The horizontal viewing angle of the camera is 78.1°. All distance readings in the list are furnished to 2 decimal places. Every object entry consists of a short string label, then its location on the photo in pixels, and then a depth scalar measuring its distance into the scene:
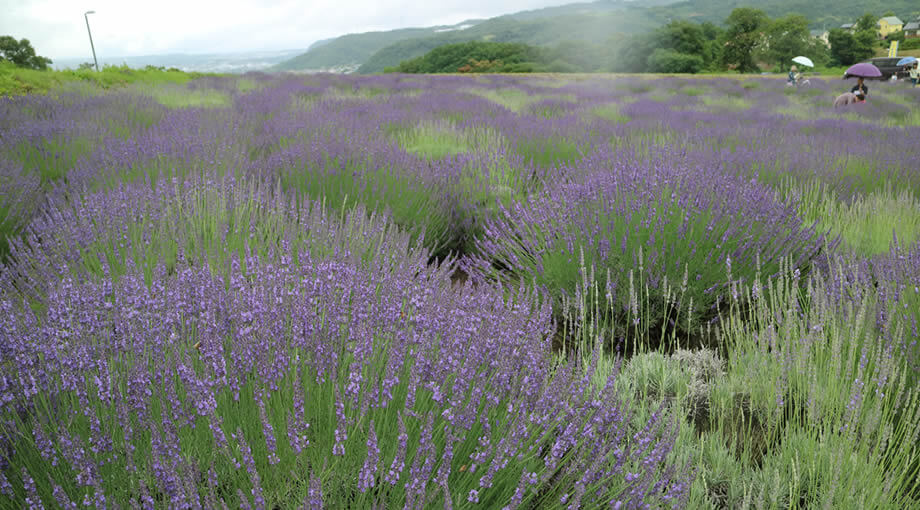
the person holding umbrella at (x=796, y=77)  15.48
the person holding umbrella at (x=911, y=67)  20.08
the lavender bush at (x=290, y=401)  1.19
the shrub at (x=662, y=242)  3.01
